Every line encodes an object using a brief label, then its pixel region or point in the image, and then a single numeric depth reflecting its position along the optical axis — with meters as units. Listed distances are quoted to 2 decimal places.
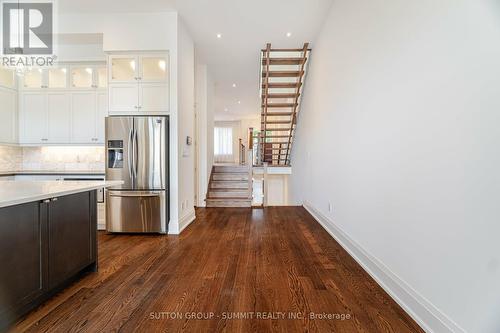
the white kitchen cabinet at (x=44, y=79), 4.05
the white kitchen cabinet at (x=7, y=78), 3.86
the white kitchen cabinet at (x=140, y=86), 3.69
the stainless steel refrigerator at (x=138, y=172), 3.61
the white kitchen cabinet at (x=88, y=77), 4.04
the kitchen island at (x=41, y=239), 1.57
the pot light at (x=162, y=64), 3.70
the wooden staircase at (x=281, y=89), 5.22
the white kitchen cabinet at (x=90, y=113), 4.04
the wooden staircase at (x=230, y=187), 5.84
